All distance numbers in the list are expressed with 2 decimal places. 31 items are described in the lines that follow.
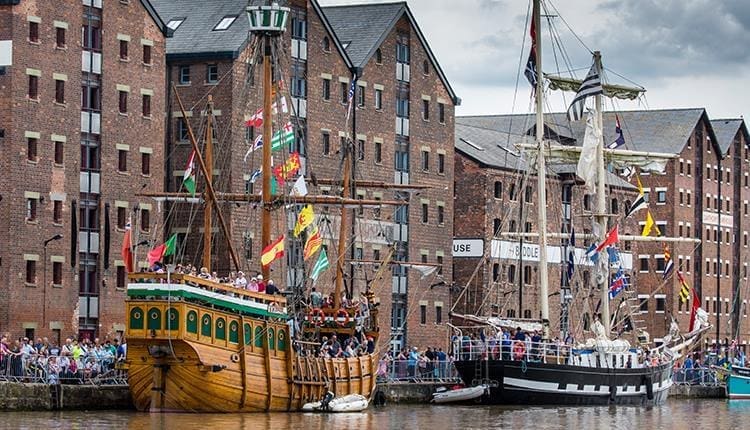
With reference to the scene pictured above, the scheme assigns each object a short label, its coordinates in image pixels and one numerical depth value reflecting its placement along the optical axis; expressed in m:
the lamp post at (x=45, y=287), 84.50
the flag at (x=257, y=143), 77.50
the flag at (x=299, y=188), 74.88
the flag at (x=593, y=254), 94.88
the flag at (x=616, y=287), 96.88
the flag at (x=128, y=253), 69.00
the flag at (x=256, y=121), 75.44
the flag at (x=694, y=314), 98.12
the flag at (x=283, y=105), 76.05
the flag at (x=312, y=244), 76.25
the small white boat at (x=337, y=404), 73.81
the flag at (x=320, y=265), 76.94
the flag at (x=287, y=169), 75.75
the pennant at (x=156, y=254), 67.87
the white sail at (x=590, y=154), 98.06
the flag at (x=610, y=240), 92.56
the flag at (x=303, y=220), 76.56
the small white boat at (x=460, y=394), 83.12
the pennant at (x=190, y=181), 75.56
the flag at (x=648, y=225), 102.67
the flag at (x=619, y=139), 96.95
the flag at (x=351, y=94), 91.26
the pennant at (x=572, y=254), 93.69
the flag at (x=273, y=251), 71.69
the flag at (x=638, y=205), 99.88
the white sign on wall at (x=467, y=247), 116.94
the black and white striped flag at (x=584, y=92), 90.44
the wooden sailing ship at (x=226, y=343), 66.81
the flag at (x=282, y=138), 74.94
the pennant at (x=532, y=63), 89.56
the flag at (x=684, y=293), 102.06
